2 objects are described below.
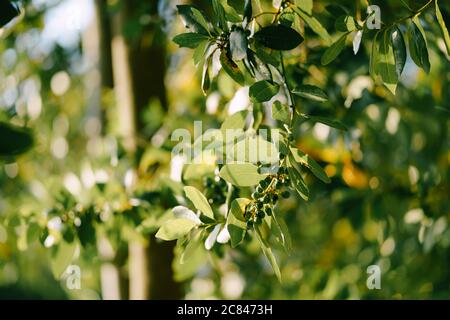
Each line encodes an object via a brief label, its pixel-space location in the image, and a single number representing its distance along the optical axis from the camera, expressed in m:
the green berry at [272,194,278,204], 1.38
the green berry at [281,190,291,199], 1.47
